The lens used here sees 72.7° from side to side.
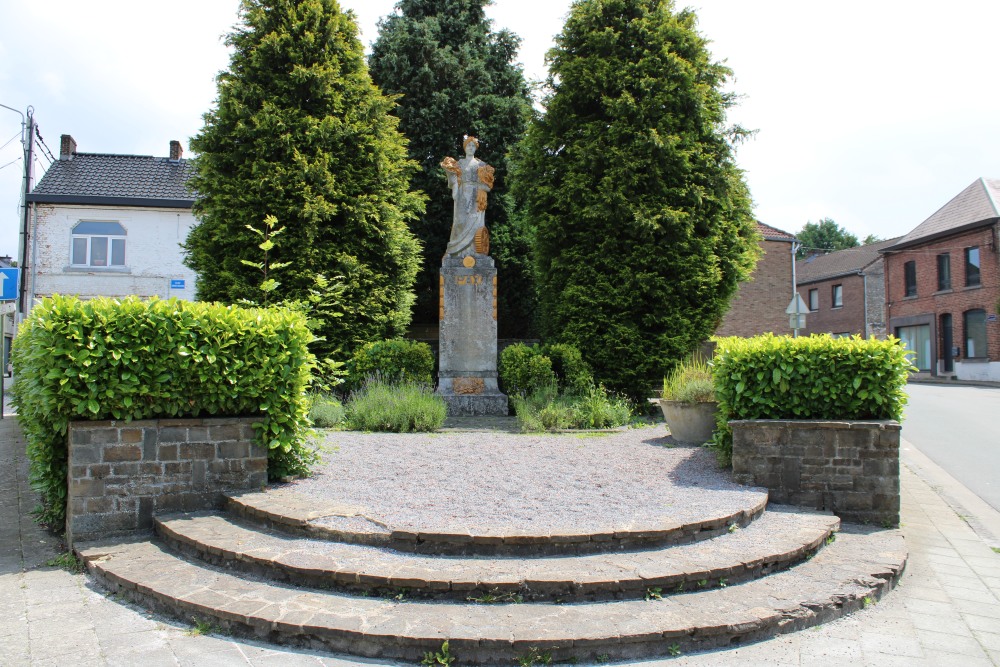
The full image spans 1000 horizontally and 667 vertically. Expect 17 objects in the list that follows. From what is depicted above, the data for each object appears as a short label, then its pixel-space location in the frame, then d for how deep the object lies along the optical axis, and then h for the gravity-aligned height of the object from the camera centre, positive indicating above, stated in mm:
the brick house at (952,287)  27766 +3352
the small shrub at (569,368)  11820 -122
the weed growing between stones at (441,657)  3471 -1514
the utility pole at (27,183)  17891 +4942
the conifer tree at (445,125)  19531 +6904
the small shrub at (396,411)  9461 -715
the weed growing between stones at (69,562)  4848 -1473
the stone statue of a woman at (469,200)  12773 +3083
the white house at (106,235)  20906 +3941
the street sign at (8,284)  11922 +1361
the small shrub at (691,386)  8086 -306
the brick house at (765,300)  31523 +2848
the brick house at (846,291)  37625 +4089
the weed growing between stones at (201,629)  3816 -1514
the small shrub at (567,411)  9859 -745
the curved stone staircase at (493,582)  3605 -1390
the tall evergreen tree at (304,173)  13461 +3807
